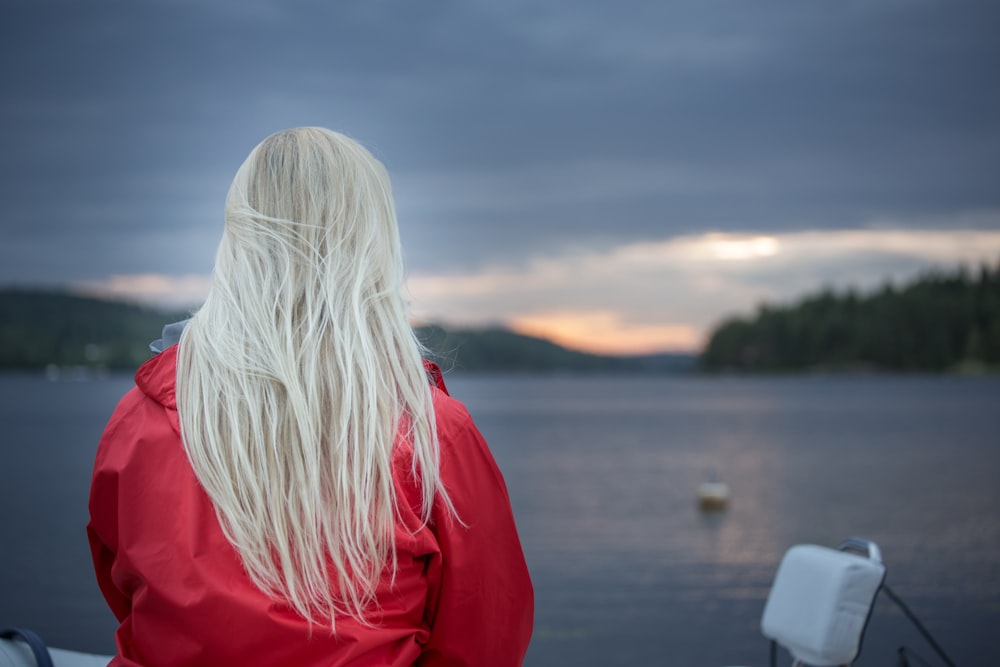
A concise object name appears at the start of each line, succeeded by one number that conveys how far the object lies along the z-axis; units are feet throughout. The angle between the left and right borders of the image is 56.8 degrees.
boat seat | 10.06
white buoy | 103.35
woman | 5.45
